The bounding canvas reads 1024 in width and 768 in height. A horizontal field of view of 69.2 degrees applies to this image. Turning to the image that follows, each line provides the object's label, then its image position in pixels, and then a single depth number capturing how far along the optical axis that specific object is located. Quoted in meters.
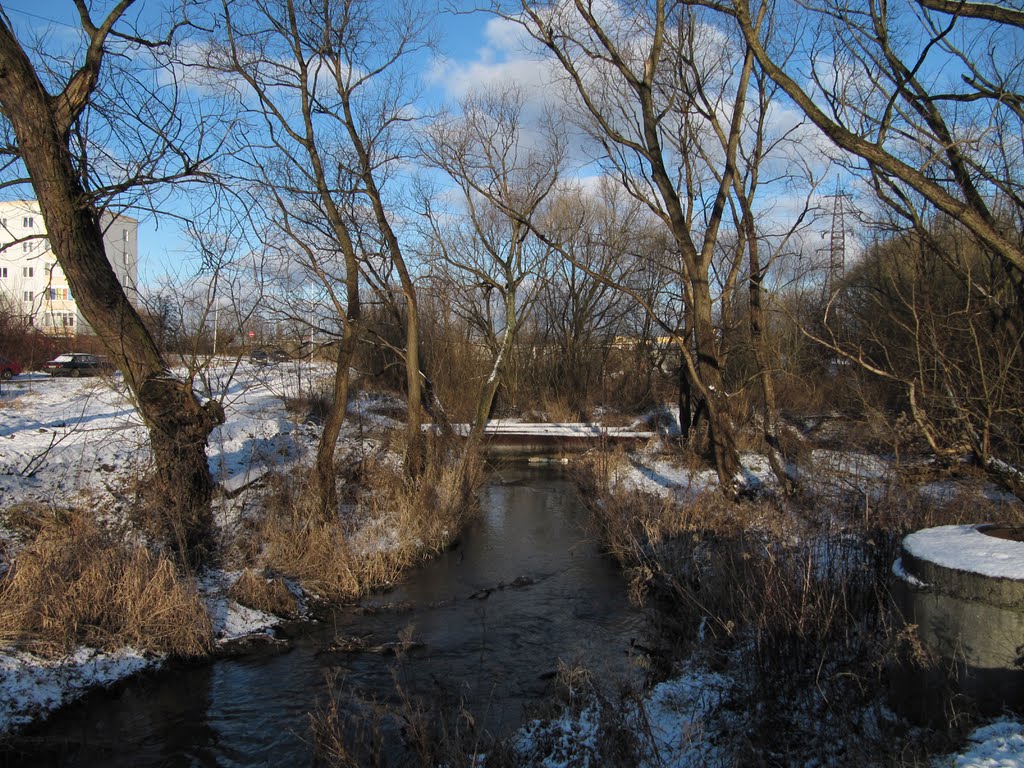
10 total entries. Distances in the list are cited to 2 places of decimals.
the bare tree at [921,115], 5.62
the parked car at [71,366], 28.91
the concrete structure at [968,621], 4.03
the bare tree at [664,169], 12.60
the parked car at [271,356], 13.69
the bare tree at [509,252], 15.94
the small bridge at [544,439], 21.95
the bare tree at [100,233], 7.65
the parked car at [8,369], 23.16
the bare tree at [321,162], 11.80
